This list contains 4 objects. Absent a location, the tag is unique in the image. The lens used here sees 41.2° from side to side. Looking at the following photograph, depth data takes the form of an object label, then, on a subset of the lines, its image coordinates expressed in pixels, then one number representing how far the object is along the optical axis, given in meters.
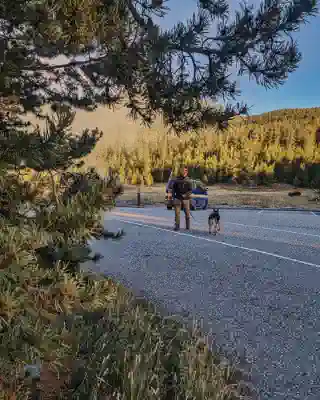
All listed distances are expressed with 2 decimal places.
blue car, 26.42
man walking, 12.80
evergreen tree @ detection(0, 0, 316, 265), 2.76
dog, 12.42
